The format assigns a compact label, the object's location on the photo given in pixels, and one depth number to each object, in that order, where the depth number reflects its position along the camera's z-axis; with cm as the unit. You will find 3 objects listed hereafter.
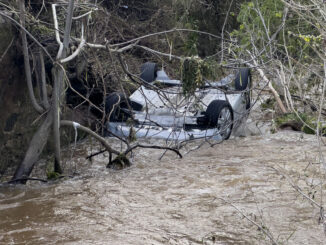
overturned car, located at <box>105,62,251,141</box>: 1393
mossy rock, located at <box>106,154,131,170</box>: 1199
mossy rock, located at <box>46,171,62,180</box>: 1080
